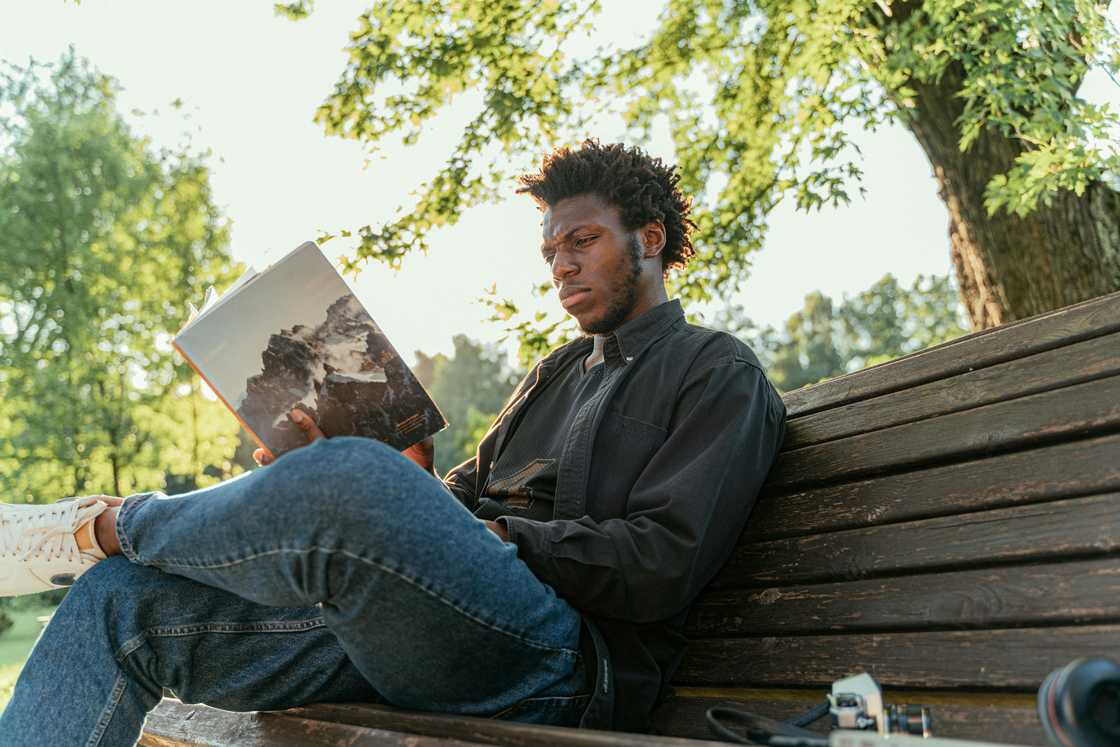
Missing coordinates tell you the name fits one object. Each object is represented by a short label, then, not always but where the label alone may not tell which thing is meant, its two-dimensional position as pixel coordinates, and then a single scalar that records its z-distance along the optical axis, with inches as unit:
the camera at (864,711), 53.2
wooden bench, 61.8
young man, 61.0
